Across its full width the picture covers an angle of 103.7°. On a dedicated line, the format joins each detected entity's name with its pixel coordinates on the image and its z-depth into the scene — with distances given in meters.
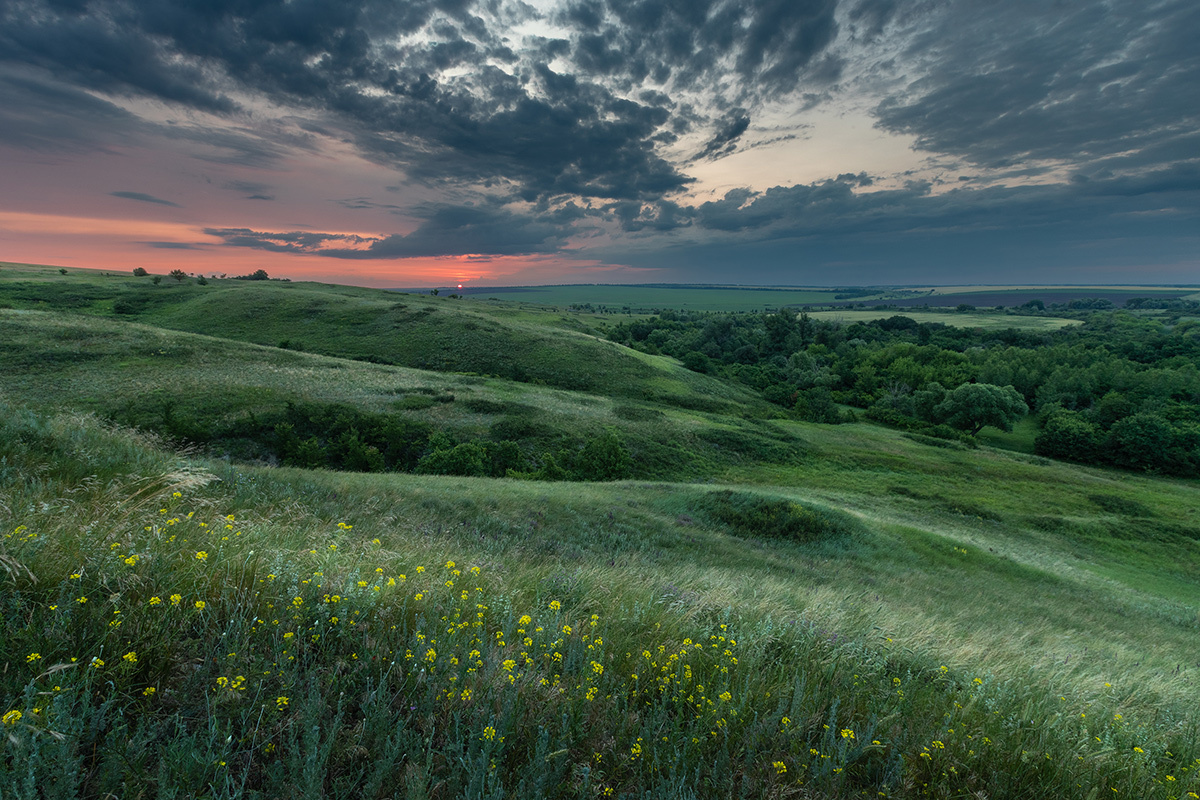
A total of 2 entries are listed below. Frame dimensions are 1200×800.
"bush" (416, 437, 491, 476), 29.53
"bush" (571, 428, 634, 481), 34.59
